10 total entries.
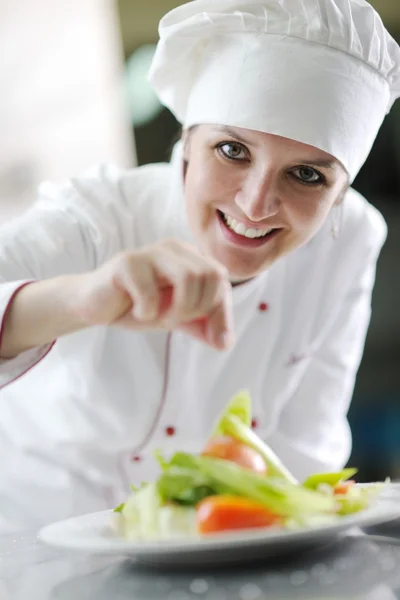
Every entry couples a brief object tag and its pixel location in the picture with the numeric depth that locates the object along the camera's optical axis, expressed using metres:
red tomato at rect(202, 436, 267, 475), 0.89
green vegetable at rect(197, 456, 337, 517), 0.82
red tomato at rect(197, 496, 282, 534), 0.82
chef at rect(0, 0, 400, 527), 1.08
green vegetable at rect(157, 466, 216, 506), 0.84
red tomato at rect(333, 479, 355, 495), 0.89
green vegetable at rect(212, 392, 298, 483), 0.90
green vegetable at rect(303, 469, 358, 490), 0.89
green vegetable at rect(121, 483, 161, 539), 0.85
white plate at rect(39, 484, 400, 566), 0.80
